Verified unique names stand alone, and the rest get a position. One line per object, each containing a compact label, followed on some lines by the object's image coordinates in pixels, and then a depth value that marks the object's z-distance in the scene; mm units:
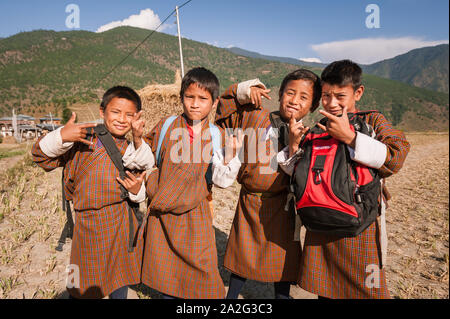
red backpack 1300
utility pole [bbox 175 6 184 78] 9069
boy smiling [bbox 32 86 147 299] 1574
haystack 7219
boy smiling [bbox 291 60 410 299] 1320
